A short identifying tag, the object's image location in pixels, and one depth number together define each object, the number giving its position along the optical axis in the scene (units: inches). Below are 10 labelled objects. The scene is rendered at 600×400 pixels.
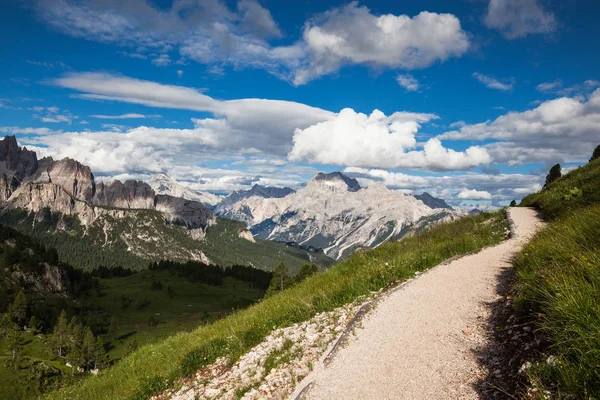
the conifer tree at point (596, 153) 1846.1
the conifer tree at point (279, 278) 3694.9
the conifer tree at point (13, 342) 3788.9
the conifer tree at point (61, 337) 4751.5
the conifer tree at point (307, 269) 3385.8
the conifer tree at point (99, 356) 4256.9
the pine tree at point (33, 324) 5878.0
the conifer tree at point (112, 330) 6653.5
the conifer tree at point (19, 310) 6053.2
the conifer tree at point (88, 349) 4298.7
